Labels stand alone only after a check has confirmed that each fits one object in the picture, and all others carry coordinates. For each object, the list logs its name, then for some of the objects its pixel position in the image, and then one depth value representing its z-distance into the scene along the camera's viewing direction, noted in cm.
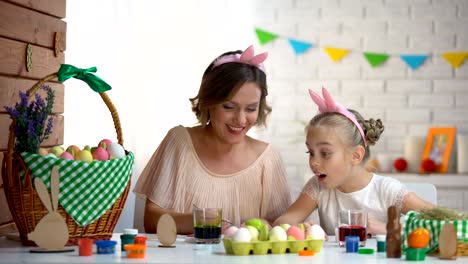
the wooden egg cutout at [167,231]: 221
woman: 301
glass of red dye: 228
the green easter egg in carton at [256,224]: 216
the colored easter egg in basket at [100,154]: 228
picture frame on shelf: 505
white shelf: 486
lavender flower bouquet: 222
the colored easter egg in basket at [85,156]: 224
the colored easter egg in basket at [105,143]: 233
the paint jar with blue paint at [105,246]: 209
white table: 198
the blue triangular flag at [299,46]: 530
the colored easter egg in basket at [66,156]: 221
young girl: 288
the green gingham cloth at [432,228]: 213
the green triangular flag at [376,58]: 522
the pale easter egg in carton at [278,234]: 211
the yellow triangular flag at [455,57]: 516
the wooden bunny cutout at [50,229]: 211
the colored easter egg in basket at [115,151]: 232
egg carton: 206
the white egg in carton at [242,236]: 205
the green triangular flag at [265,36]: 532
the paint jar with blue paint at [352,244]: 218
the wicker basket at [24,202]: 220
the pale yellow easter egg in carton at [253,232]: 209
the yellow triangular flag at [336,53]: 526
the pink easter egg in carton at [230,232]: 215
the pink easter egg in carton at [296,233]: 214
